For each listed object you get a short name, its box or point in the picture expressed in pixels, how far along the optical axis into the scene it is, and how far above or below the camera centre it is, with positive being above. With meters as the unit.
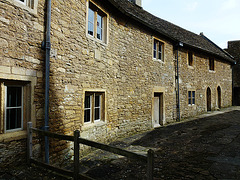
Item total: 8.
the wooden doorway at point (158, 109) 9.72 -1.03
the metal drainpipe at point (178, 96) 10.84 -0.35
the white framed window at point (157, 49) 9.54 +2.54
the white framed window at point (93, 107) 5.58 -0.52
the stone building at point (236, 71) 20.47 +2.67
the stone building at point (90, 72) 3.55 +0.68
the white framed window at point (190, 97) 12.48 -0.39
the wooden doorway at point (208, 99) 15.12 -0.61
